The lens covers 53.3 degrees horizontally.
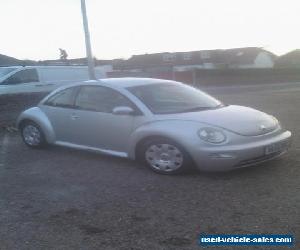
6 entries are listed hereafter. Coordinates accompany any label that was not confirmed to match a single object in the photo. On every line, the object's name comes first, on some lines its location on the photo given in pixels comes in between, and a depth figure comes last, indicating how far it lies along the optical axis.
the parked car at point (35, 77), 10.64
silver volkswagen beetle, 3.85
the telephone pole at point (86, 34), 8.95
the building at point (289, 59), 47.83
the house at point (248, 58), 47.14
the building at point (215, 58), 39.90
